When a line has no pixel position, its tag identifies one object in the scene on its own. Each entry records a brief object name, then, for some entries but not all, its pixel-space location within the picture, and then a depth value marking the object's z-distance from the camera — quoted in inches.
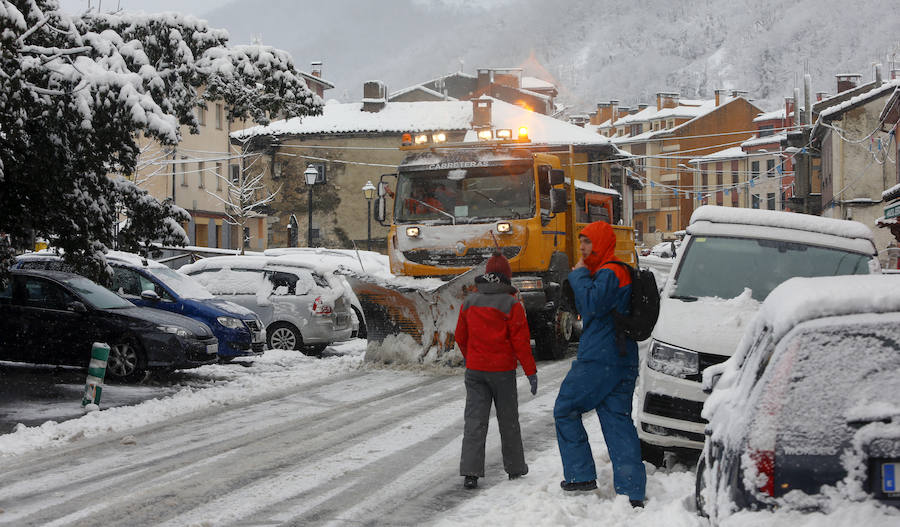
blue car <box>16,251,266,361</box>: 598.5
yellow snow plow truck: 585.3
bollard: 457.4
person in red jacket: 296.5
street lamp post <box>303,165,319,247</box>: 1256.5
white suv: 284.2
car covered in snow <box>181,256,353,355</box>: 684.1
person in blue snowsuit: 257.9
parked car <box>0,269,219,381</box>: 538.3
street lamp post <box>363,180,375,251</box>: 1250.9
